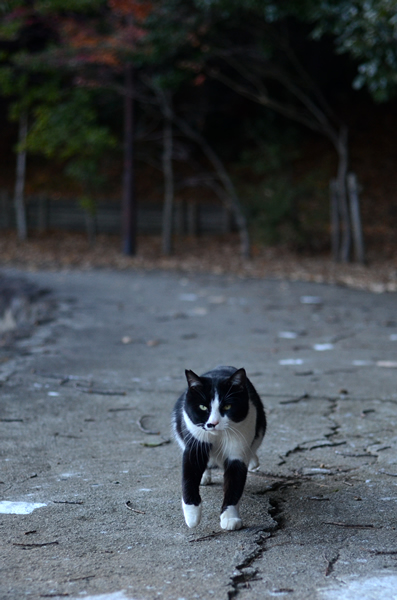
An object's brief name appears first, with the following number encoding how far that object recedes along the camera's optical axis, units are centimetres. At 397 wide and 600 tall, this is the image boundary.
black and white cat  276
